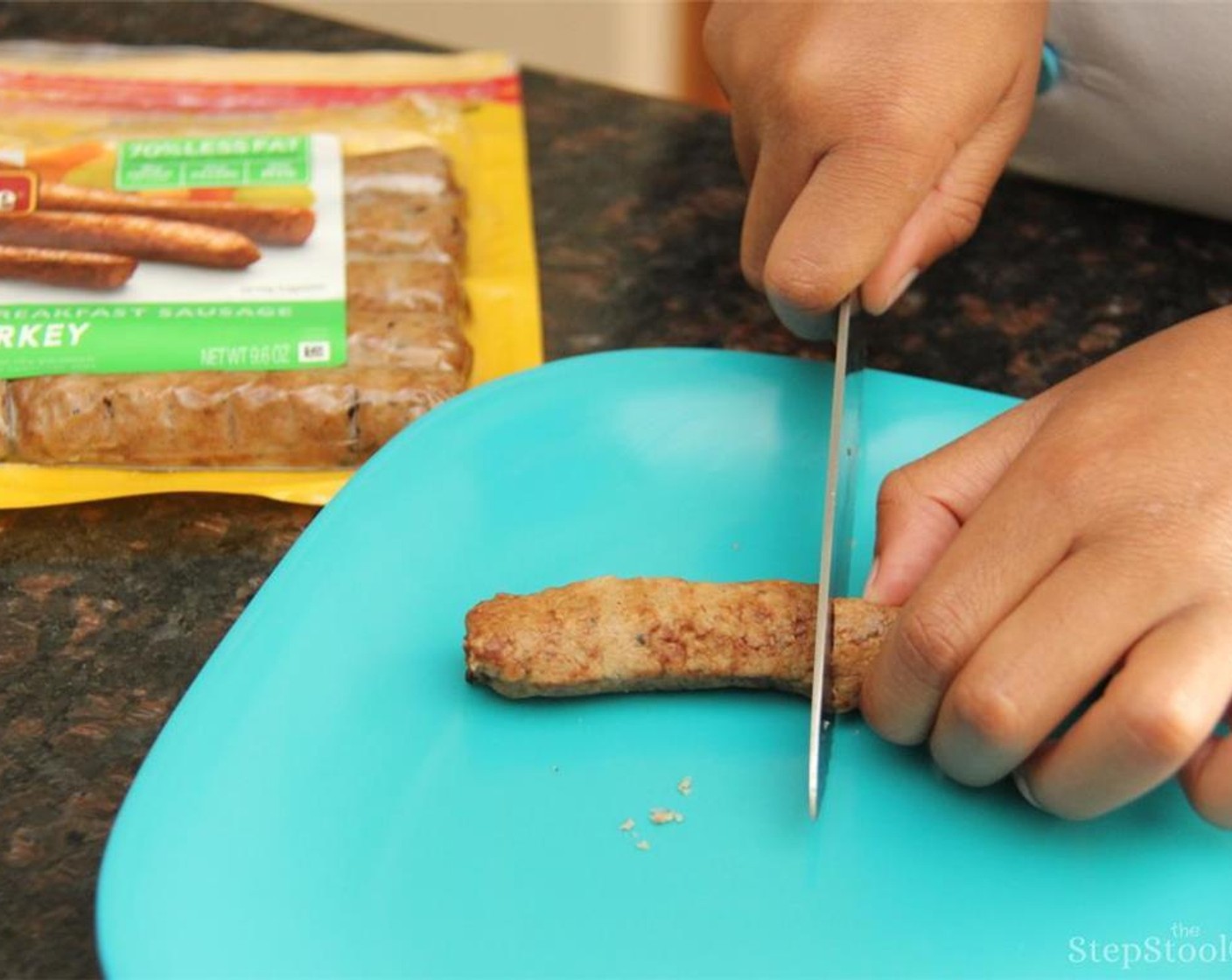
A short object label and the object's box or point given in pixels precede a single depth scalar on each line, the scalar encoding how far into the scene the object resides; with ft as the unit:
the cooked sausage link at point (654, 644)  1.18
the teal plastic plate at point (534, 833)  1.08
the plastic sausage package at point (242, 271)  1.39
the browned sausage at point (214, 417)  1.38
